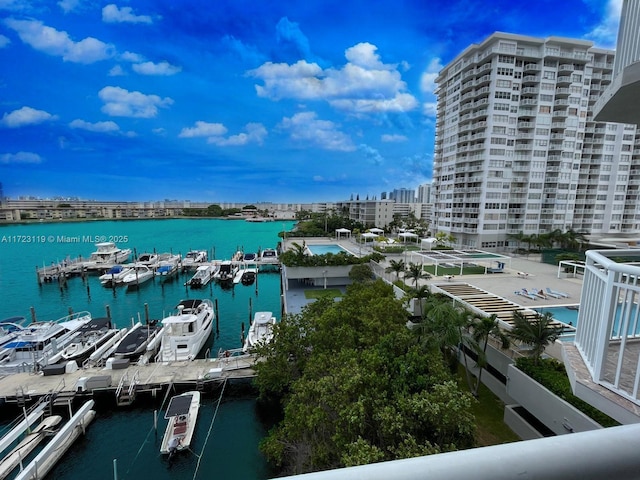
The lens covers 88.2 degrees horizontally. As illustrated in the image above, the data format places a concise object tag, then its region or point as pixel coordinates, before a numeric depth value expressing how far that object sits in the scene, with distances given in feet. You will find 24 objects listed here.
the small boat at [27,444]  39.50
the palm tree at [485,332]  43.20
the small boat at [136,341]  63.41
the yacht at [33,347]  59.62
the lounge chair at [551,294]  67.46
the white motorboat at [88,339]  65.07
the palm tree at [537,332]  39.93
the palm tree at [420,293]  61.67
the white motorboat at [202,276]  122.42
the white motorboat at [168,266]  135.13
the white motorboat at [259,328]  67.50
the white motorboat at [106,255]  152.15
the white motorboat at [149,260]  144.51
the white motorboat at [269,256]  155.25
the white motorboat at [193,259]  149.18
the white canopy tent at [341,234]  173.11
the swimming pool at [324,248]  128.84
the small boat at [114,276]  122.11
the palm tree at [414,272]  71.36
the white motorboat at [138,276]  121.39
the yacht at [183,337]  64.03
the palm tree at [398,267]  79.82
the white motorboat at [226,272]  131.26
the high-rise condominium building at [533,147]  140.56
